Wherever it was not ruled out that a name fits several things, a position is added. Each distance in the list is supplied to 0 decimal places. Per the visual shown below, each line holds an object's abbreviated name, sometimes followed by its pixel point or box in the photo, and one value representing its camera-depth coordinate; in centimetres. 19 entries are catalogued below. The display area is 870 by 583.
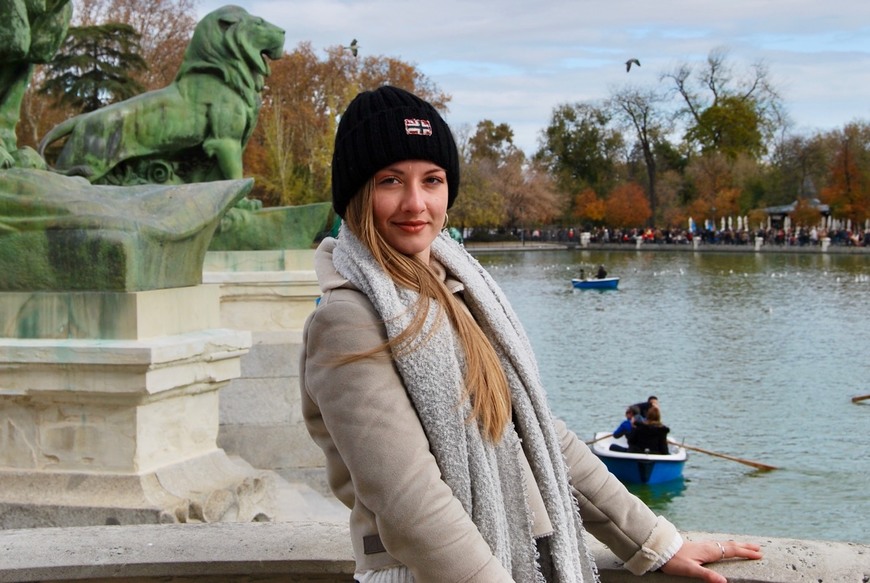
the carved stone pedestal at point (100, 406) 411
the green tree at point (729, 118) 8225
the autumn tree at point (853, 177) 6888
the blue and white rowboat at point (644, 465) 1339
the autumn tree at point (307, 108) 3853
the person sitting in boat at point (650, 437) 1370
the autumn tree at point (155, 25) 4072
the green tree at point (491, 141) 8819
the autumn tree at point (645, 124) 8519
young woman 205
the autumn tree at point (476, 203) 7169
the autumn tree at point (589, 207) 8519
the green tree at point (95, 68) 3182
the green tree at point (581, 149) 8750
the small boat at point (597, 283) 4216
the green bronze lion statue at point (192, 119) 907
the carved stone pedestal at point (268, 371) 830
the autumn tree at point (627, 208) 8388
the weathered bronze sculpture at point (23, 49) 484
